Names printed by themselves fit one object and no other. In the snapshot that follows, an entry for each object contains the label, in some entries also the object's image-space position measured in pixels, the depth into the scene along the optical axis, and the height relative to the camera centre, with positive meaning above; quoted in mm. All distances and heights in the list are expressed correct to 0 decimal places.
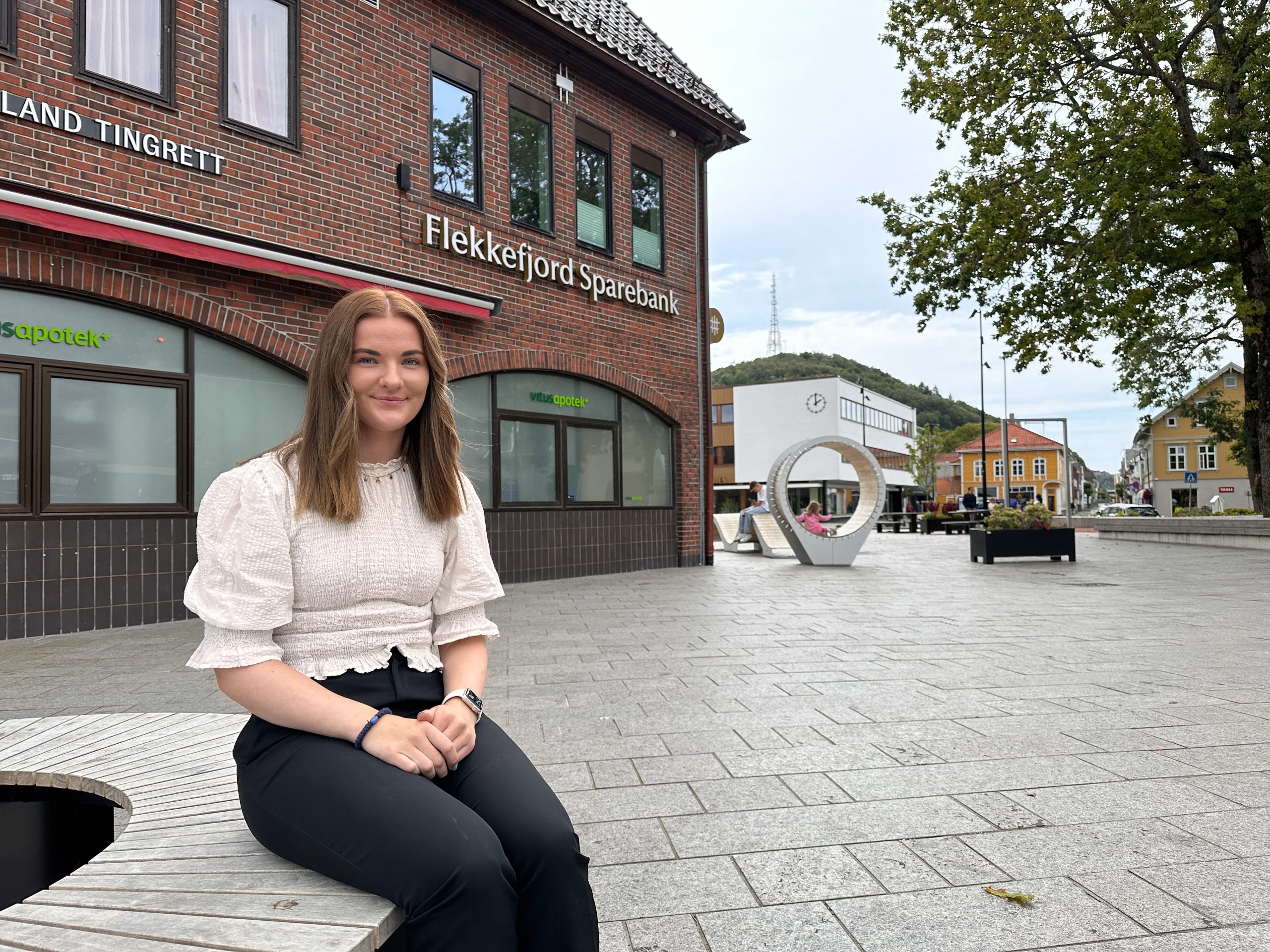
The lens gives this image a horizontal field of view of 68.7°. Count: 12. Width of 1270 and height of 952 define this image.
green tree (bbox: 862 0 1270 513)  18500 +6719
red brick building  8273 +2937
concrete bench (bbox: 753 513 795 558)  20797 -827
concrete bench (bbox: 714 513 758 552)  23641 -713
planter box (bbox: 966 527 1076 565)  17375 -882
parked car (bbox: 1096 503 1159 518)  55562 -901
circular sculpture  16828 -338
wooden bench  1538 -707
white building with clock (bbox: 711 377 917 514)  64750 +5082
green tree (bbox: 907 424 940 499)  76688 +3142
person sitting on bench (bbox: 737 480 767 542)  23172 -543
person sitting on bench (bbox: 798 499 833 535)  17375 -382
